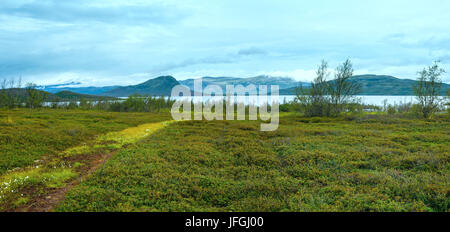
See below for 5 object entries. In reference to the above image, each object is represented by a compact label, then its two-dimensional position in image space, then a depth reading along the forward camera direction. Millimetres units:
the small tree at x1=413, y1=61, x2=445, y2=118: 34562
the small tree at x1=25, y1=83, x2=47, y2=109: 58219
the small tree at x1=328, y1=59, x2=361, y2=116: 38906
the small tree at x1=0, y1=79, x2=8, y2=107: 61550
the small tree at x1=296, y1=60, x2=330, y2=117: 40875
